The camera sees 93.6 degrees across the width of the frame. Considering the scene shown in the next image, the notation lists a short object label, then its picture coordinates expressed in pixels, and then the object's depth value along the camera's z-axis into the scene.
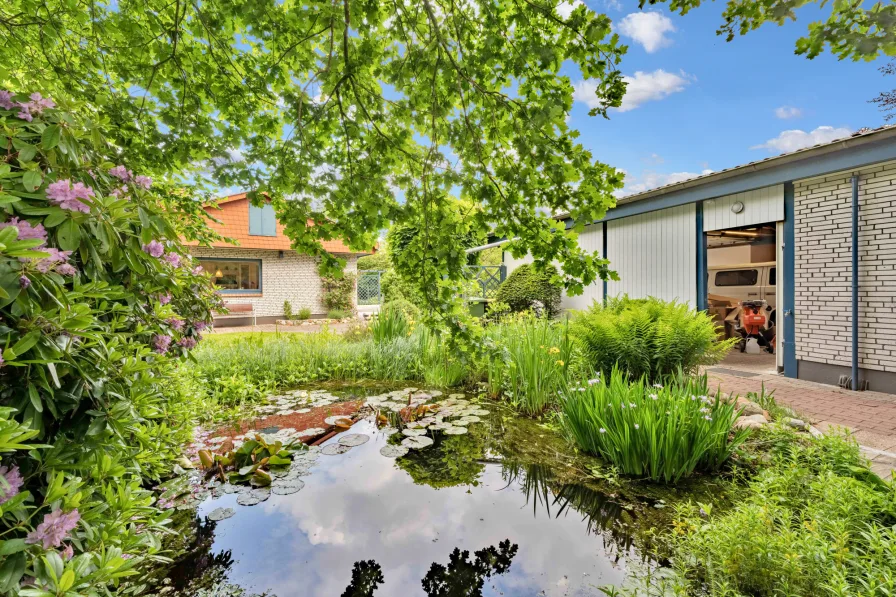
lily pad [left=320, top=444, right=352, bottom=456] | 3.24
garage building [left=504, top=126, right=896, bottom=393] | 4.83
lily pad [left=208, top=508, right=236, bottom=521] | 2.37
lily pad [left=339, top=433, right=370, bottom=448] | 3.42
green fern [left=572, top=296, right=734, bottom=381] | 3.92
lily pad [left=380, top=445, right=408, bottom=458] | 3.27
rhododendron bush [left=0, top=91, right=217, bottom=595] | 0.73
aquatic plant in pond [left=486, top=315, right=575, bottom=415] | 4.16
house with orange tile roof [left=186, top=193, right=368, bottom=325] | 14.02
